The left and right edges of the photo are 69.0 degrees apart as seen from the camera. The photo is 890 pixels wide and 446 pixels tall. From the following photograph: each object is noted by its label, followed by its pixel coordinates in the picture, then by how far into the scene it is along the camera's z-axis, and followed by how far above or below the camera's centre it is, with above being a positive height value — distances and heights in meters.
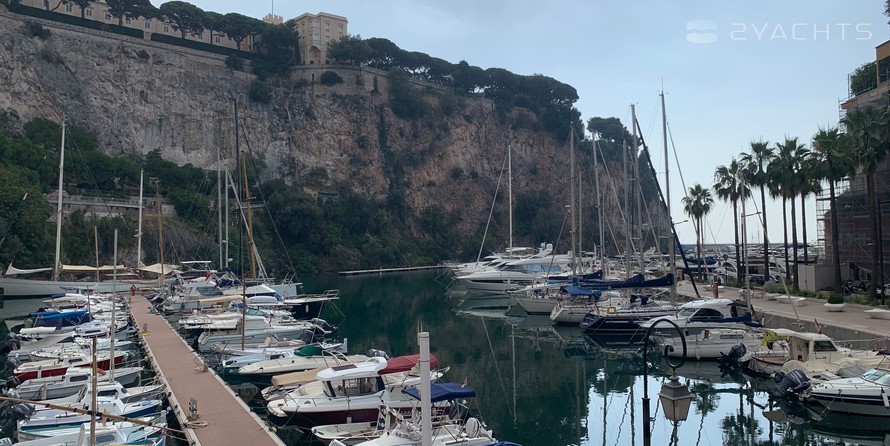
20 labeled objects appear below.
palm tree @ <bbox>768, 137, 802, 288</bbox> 40.44 +4.33
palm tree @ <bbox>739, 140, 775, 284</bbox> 44.69 +5.36
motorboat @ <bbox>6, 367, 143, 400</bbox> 19.64 -4.11
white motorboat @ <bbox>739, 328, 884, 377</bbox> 22.23 -4.04
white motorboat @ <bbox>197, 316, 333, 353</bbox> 29.34 -4.00
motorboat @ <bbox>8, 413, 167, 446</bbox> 14.12 -4.15
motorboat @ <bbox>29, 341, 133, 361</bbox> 23.59 -3.74
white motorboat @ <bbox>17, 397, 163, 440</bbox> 15.54 -4.17
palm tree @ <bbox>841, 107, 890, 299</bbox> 33.34 +5.13
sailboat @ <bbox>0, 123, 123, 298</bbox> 47.97 -2.39
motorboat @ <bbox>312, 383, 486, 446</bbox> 14.44 -4.31
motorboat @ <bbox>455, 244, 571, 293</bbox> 59.34 -2.81
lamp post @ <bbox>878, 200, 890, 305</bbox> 32.08 -0.89
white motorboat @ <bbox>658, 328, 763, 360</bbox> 28.41 -4.37
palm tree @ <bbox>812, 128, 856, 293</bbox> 34.72 +4.45
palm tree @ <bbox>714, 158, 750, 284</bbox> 50.28 +4.58
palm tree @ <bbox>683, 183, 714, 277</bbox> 60.66 +3.80
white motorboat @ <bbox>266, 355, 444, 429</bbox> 17.75 -4.22
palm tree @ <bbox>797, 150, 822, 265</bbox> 36.66 +3.74
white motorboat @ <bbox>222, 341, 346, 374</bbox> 24.98 -4.22
